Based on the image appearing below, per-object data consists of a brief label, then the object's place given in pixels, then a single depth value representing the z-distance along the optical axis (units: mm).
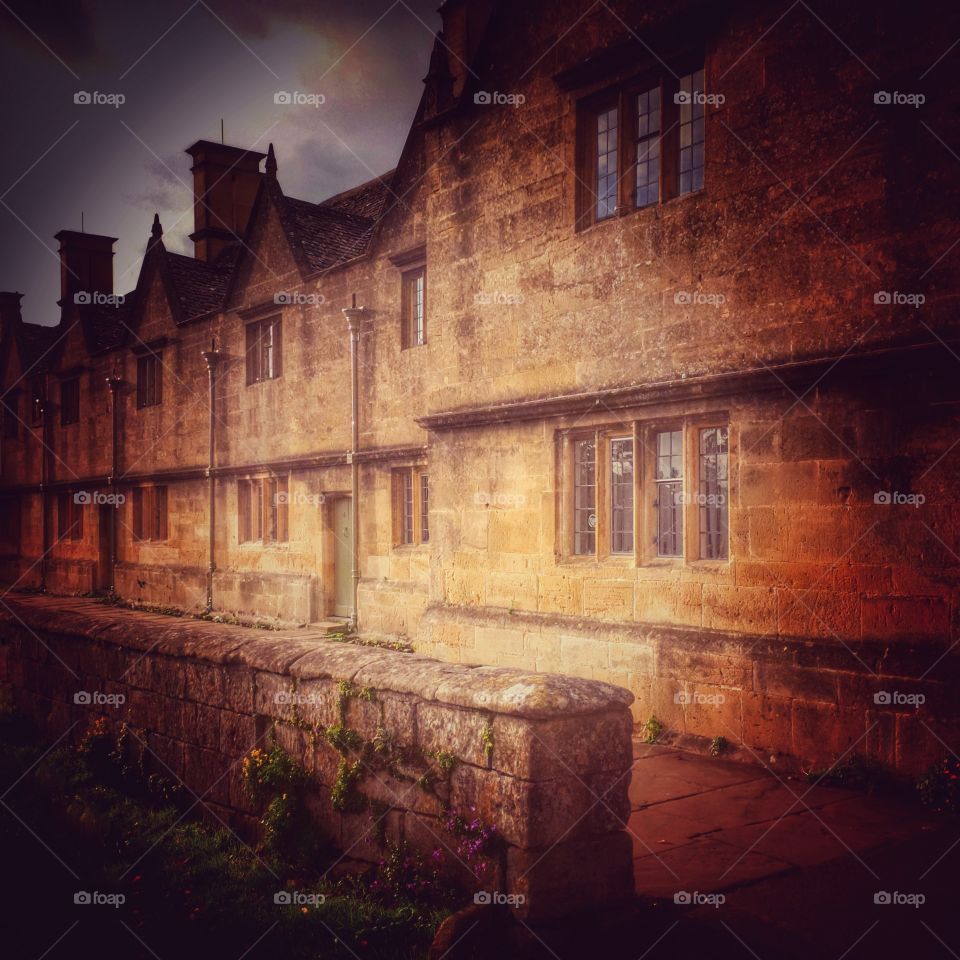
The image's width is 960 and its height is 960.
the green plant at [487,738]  3988
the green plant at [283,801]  4945
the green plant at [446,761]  4172
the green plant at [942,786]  5918
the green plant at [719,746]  7352
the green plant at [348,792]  4668
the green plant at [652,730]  7844
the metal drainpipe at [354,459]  14031
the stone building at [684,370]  6566
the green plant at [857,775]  6359
